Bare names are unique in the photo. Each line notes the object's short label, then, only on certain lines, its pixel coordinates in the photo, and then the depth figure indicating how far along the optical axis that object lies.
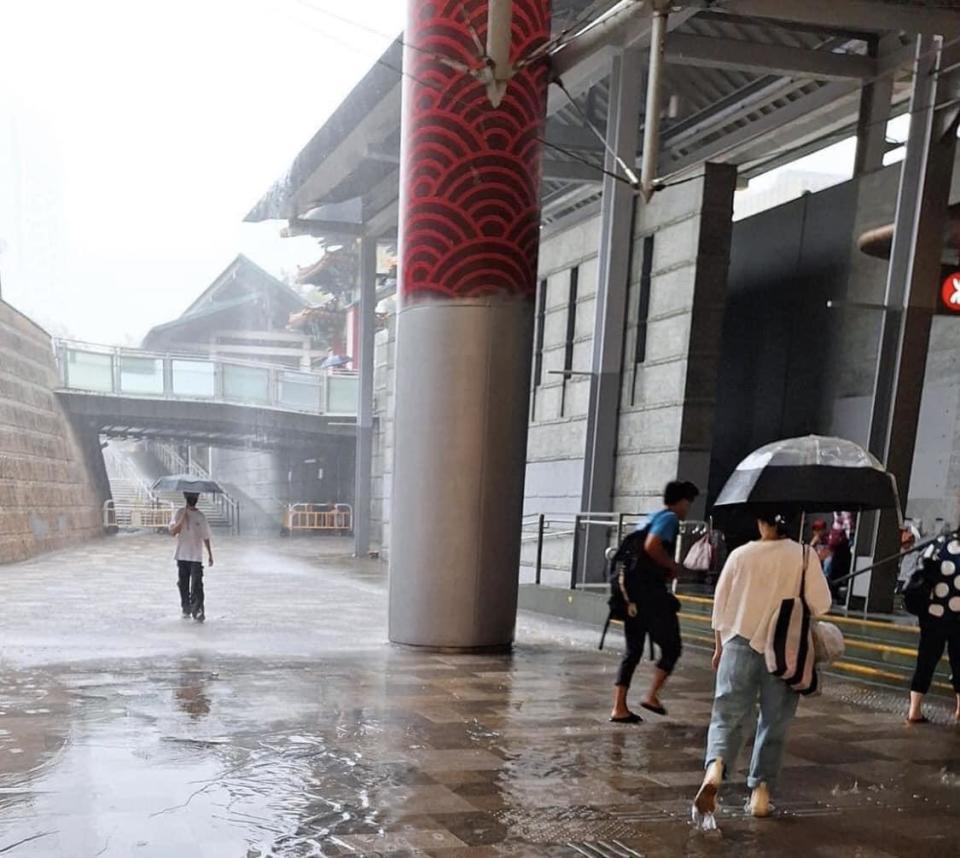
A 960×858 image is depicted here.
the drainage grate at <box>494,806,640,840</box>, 3.93
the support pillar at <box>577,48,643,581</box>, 13.81
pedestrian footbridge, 26.47
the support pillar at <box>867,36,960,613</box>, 9.63
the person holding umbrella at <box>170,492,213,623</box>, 10.69
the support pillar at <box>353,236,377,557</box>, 24.48
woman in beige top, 4.16
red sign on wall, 9.80
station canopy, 10.21
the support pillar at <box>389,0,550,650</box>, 8.44
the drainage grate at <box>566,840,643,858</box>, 3.74
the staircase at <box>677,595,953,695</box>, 7.72
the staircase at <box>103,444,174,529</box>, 29.05
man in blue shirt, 6.01
